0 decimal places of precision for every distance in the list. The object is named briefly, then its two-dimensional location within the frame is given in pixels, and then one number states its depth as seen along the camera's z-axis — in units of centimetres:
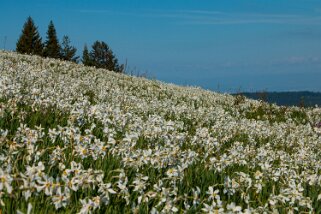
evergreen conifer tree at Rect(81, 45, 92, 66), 11003
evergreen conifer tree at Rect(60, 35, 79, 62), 10512
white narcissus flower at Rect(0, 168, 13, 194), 347
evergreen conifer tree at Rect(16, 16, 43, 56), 9389
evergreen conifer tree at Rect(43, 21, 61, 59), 9592
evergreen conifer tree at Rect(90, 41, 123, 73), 11614
